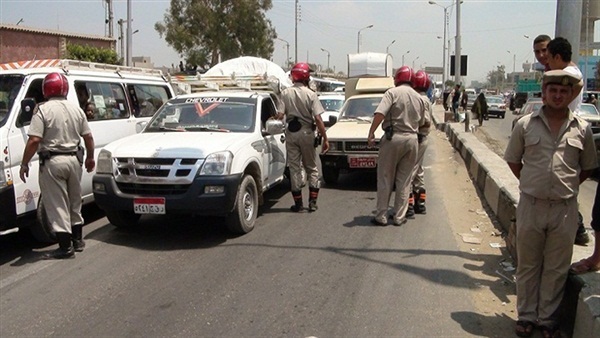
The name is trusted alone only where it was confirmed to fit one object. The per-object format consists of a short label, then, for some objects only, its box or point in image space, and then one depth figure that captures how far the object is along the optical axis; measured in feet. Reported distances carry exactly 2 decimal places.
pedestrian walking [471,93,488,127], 84.16
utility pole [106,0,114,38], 105.29
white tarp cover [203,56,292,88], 47.44
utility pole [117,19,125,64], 145.61
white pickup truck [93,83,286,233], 19.38
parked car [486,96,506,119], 123.34
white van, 18.10
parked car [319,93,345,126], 60.89
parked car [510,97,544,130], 55.57
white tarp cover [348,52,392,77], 63.31
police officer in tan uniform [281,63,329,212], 24.16
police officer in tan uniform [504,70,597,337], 11.90
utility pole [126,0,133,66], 74.59
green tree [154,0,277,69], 111.65
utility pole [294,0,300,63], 162.50
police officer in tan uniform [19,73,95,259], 17.74
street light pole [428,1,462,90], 159.33
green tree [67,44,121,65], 86.84
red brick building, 80.12
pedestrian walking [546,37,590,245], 14.83
